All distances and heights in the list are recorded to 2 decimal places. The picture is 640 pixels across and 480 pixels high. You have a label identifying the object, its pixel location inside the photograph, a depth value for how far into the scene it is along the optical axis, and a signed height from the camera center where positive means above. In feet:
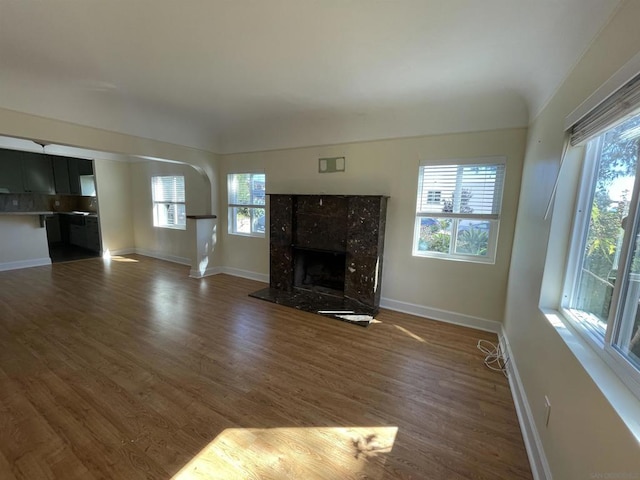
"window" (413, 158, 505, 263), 9.68 -0.07
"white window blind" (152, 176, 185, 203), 19.00 +0.89
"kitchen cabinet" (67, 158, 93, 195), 19.41 +2.07
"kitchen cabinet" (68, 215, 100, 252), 20.58 -2.74
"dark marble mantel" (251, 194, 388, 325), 11.04 -1.86
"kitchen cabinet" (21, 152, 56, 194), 17.22 +1.67
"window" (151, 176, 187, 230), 19.13 -0.09
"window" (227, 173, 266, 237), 15.19 -0.02
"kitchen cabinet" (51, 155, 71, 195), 18.72 +1.72
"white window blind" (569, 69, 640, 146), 3.38 +1.47
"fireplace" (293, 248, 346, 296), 12.95 -3.39
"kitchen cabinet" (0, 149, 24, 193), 16.26 +1.54
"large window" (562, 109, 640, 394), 3.43 -0.64
